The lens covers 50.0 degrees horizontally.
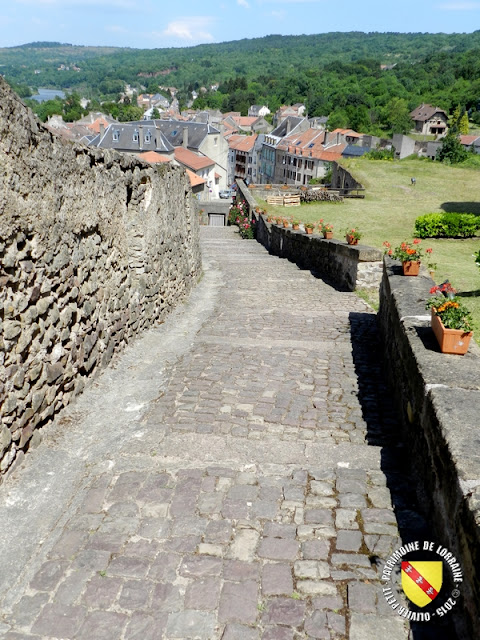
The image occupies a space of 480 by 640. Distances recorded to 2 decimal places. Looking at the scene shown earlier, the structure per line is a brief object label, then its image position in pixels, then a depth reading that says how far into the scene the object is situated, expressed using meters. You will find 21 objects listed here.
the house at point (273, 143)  88.64
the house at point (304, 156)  73.06
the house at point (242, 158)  101.00
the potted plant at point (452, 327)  4.71
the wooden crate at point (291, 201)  30.23
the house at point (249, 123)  134.75
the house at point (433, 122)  99.69
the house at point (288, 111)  139.12
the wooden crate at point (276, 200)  30.77
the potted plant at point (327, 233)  15.33
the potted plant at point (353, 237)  12.48
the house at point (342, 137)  78.38
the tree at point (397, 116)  95.82
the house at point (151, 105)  190.68
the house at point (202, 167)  60.50
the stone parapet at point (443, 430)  2.77
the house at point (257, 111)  160.88
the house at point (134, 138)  59.25
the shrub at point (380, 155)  45.50
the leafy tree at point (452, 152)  41.66
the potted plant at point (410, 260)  7.72
